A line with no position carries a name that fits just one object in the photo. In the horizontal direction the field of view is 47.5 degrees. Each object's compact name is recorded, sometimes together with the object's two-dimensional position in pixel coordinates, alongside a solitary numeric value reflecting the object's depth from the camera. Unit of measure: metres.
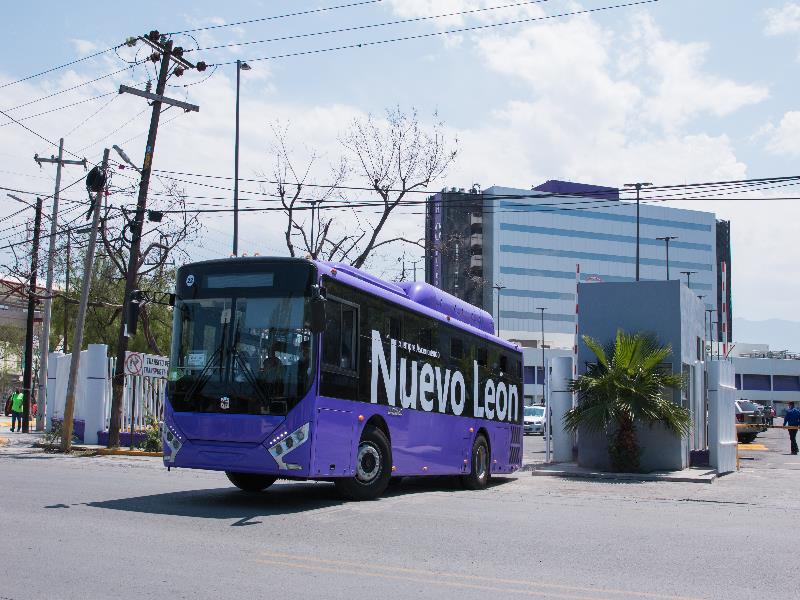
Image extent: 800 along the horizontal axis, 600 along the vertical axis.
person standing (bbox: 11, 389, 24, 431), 36.12
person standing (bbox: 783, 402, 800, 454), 29.33
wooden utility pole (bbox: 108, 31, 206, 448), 25.28
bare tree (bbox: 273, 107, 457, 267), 33.78
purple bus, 11.53
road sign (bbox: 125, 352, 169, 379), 25.25
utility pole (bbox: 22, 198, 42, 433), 36.09
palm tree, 19.47
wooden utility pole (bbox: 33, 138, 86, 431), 36.50
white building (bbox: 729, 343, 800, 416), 104.81
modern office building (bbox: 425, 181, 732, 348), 117.13
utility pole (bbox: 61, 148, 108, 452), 25.38
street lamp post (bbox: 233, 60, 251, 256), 33.59
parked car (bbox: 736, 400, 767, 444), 32.88
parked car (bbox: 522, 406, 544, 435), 48.75
